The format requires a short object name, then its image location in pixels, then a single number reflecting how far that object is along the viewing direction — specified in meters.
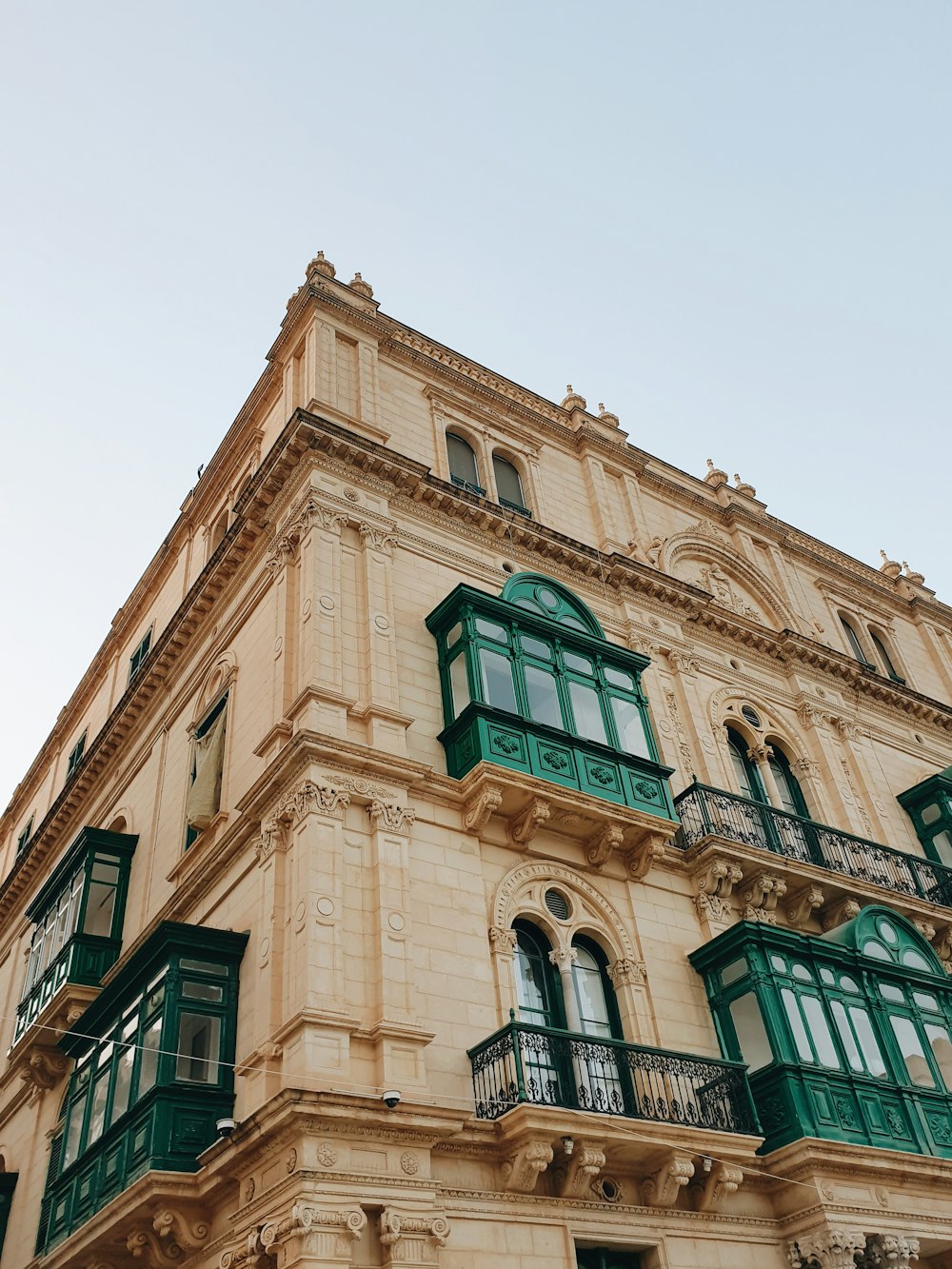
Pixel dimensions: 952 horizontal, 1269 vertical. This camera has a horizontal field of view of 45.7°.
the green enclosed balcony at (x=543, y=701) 17.02
